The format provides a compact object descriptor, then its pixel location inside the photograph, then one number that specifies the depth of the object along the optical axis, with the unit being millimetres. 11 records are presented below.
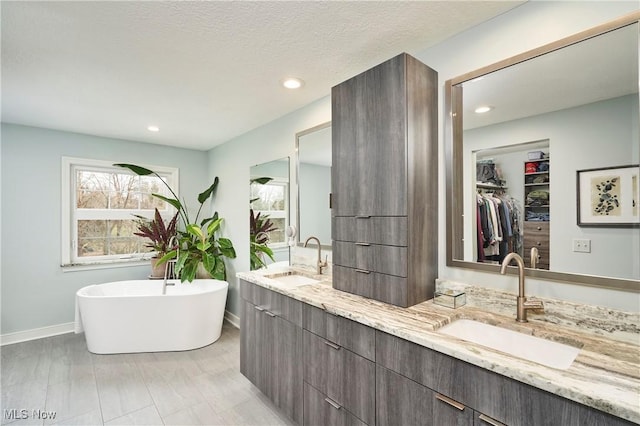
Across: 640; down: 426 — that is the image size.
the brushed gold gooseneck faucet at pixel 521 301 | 1432
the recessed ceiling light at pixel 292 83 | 2355
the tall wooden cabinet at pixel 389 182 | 1675
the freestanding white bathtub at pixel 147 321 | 3129
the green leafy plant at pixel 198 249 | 3822
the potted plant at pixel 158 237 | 4082
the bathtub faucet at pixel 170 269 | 3946
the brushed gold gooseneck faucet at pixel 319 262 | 2627
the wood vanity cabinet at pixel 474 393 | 925
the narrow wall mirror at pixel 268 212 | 3195
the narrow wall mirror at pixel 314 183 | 2633
